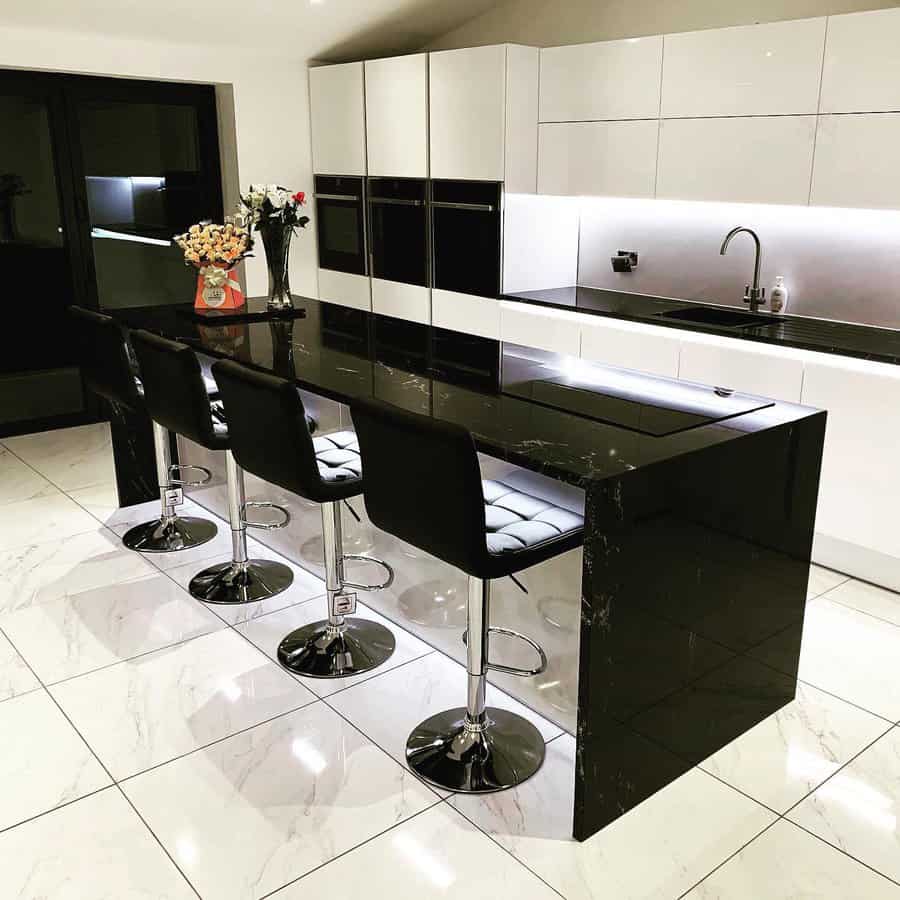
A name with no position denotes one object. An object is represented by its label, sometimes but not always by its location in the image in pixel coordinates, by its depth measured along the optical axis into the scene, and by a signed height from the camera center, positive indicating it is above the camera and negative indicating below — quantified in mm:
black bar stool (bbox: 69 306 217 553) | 3895 -926
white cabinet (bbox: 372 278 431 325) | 5902 -793
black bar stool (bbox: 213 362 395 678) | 2791 -925
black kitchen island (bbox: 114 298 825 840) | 2318 -923
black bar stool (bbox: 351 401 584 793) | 2262 -904
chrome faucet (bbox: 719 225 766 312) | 4755 -599
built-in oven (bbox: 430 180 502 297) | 5293 -359
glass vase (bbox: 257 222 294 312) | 3980 -371
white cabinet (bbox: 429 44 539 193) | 5000 +314
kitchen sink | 4734 -715
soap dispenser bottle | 4730 -597
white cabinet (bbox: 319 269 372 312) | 6332 -774
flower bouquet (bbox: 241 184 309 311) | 3922 -179
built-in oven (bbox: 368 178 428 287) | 5758 -350
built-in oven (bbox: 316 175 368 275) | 6227 -336
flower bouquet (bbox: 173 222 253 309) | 4062 -348
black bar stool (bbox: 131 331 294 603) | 3338 -916
